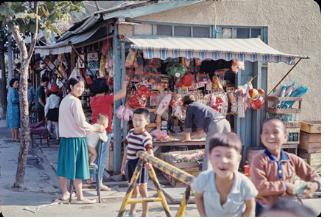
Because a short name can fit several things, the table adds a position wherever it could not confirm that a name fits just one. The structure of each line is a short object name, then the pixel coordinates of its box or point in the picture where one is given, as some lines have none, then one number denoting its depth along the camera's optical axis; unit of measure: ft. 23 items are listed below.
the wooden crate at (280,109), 23.11
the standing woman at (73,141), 17.43
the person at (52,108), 28.55
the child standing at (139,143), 15.88
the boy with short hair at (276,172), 10.00
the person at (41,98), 33.42
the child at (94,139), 18.86
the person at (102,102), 20.52
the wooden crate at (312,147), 23.08
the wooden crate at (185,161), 21.20
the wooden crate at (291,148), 23.26
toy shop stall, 20.81
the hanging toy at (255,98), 23.40
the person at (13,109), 31.86
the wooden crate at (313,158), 22.97
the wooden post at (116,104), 21.49
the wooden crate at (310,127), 22.91
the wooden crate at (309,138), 23.09
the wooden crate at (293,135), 23.24
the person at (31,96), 35.42
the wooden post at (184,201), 10.77
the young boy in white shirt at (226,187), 9.39
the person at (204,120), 18.25
